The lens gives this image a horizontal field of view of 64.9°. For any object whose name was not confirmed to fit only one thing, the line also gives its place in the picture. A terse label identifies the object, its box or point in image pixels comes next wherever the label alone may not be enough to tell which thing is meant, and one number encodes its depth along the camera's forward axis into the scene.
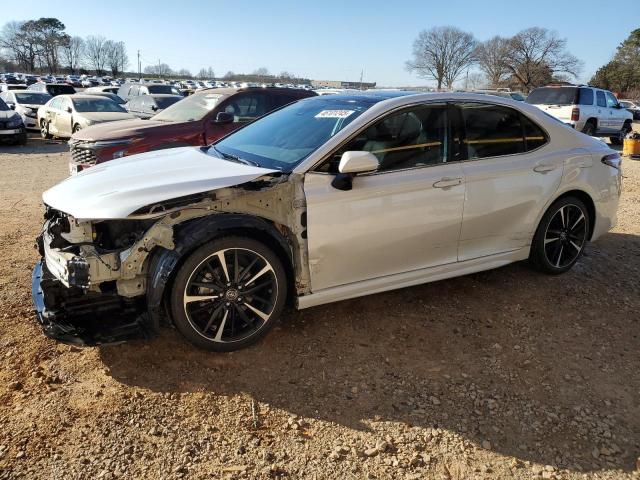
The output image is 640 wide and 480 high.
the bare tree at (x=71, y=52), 100.19
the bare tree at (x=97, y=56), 111.38
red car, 7.13
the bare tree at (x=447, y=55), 76.50
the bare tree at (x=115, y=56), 113.19
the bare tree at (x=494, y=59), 70.06
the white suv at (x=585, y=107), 15.50
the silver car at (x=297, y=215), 3.12
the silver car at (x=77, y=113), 14.24
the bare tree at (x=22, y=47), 95.19
